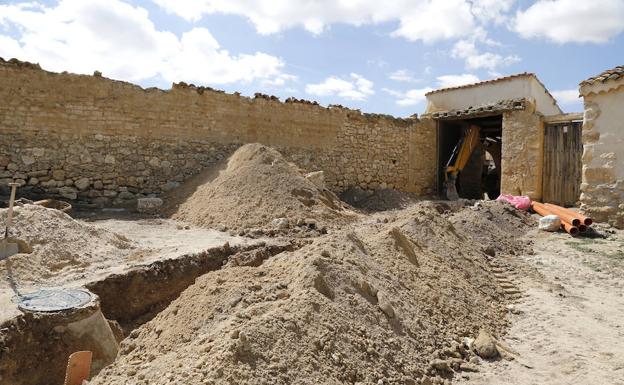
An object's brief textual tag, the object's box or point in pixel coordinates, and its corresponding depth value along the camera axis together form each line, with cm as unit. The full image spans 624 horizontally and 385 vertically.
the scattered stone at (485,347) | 370
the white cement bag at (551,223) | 884
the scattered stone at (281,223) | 717
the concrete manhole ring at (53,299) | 364
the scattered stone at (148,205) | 880
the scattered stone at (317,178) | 976
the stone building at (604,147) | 902
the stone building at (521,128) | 1127
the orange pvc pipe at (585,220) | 851
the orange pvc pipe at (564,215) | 857
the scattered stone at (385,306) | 371
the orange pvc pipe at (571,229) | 847
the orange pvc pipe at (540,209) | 993
